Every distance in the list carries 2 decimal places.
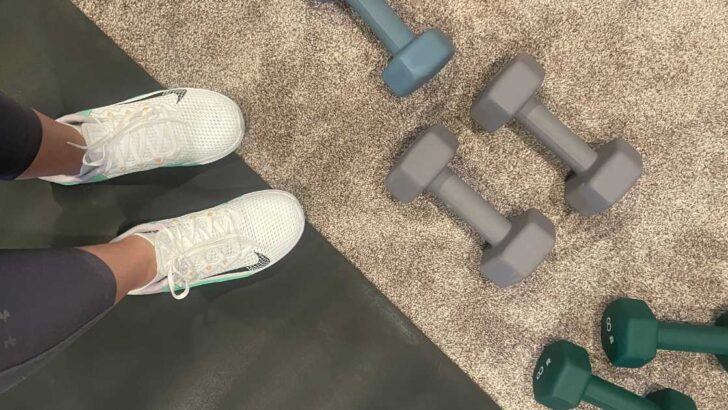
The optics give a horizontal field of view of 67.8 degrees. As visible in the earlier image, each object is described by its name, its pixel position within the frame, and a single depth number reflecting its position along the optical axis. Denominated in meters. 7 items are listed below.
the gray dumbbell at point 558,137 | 0.89
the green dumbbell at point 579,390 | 0.91
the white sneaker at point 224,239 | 0.88
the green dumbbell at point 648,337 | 0.91
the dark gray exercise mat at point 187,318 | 1.00
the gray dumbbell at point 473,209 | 0.91
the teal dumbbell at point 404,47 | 0.88
